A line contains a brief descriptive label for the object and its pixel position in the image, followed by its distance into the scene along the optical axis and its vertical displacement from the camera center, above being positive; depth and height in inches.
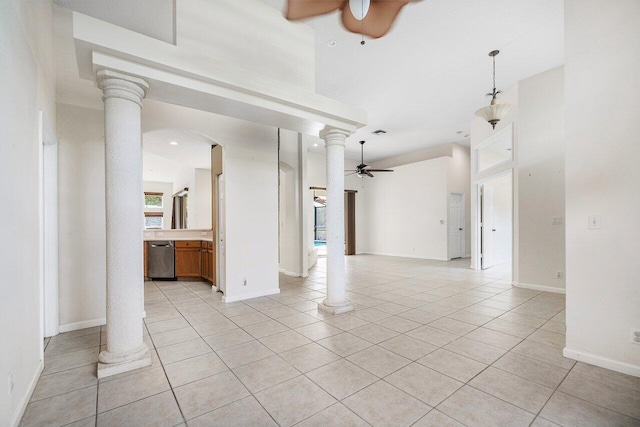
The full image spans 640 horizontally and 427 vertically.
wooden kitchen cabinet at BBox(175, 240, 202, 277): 241.3 -40.7
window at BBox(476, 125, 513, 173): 235.1 +62.2
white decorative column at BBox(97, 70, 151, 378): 94.0 -2.3
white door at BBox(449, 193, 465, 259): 353.4 -15.9
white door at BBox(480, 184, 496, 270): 275.7 -12.3
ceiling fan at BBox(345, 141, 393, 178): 328.5 +49.2
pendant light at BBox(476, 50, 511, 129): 163.2 +58.5
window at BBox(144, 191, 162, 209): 513.3 +26.4
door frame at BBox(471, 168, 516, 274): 268.7 -7.3
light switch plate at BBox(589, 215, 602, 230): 93.8 -3.4
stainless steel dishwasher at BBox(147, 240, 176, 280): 241.1 -36.4
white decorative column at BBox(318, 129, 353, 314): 154.9 -6.3
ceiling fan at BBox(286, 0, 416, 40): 80.4 +60.2
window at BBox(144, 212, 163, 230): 526.6 -8.3
